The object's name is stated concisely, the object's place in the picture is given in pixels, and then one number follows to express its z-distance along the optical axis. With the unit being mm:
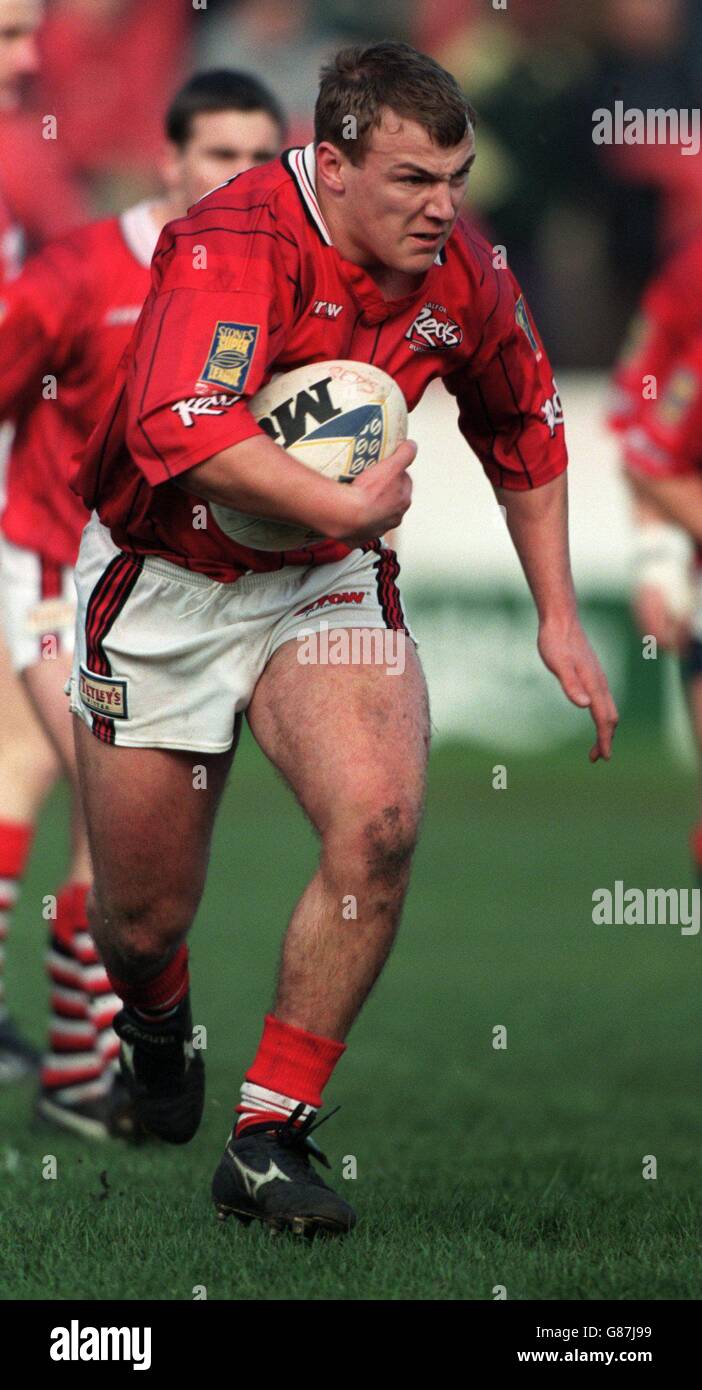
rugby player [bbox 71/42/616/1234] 7102
